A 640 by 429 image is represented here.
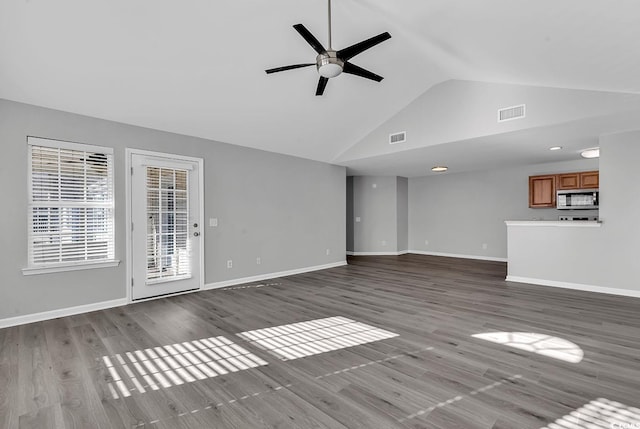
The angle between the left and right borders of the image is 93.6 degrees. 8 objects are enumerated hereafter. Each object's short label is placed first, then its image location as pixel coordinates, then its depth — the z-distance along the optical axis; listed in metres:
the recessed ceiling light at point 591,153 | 5.68
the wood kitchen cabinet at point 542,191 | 7.08
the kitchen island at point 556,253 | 4.77
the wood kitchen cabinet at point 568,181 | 6.73
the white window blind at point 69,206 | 3.62
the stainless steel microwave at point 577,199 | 6.41
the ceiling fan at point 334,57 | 2.63
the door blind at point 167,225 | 4.49
